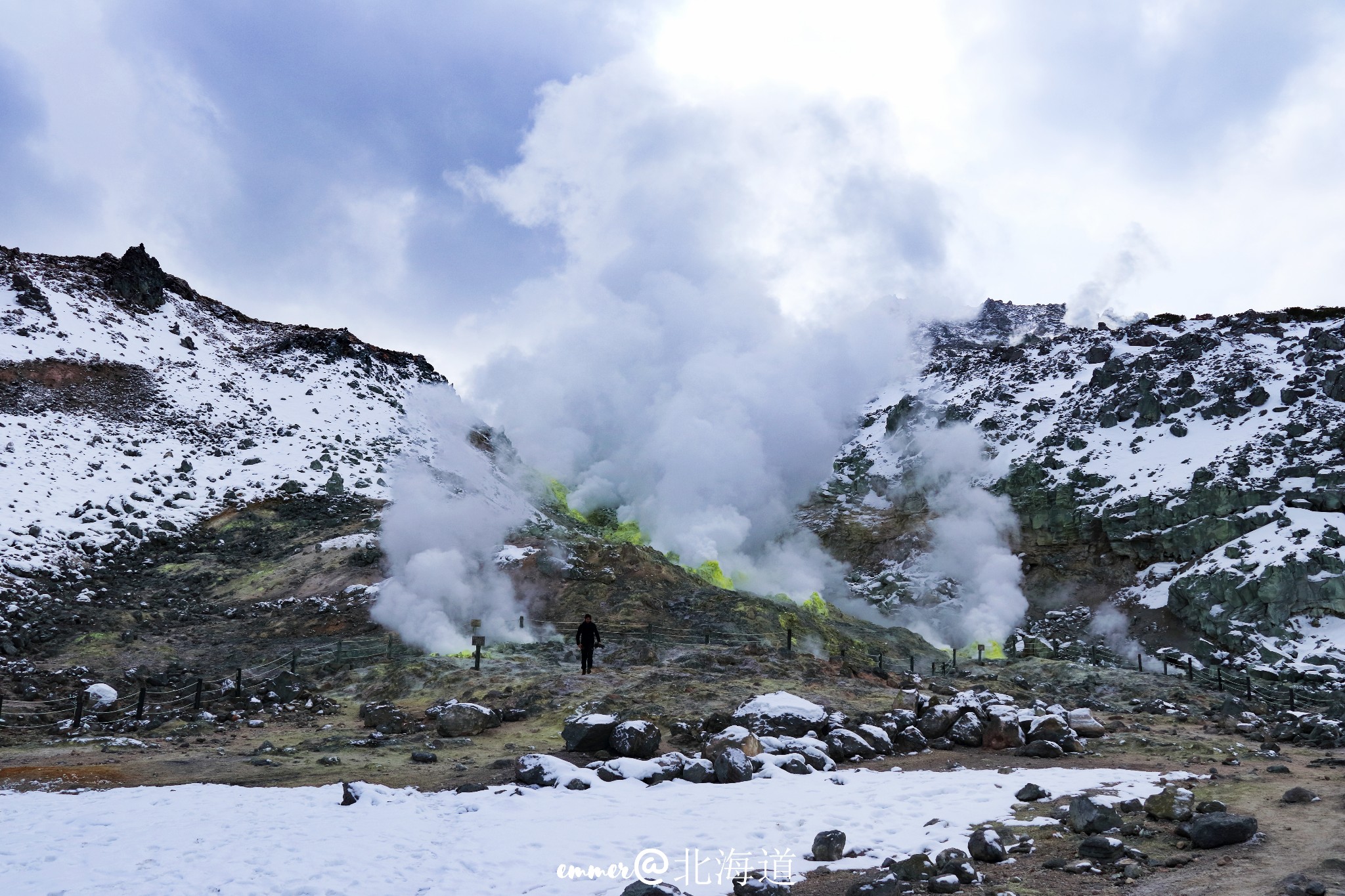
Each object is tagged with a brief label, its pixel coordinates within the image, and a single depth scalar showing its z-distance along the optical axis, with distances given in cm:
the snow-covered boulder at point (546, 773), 1131
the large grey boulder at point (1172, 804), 805
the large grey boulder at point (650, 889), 682
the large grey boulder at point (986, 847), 761
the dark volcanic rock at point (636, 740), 1295
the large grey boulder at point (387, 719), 1659
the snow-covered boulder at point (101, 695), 1870
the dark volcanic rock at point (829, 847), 827
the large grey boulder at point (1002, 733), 1371
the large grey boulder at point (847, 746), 1346
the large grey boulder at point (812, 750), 1262
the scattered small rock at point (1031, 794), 975
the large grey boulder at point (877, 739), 1393
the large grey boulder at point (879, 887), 665
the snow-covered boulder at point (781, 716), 1409
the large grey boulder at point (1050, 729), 1354
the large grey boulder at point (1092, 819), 805
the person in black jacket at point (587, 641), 2212
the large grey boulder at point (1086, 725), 1435
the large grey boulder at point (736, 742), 1233
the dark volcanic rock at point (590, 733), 1330
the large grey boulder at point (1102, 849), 716
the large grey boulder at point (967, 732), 1418
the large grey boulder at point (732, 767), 1154
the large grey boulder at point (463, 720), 1612
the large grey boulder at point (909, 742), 1412
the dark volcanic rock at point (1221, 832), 729
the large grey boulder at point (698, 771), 1154
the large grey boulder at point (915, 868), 711
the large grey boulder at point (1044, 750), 1300
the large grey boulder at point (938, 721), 1474
